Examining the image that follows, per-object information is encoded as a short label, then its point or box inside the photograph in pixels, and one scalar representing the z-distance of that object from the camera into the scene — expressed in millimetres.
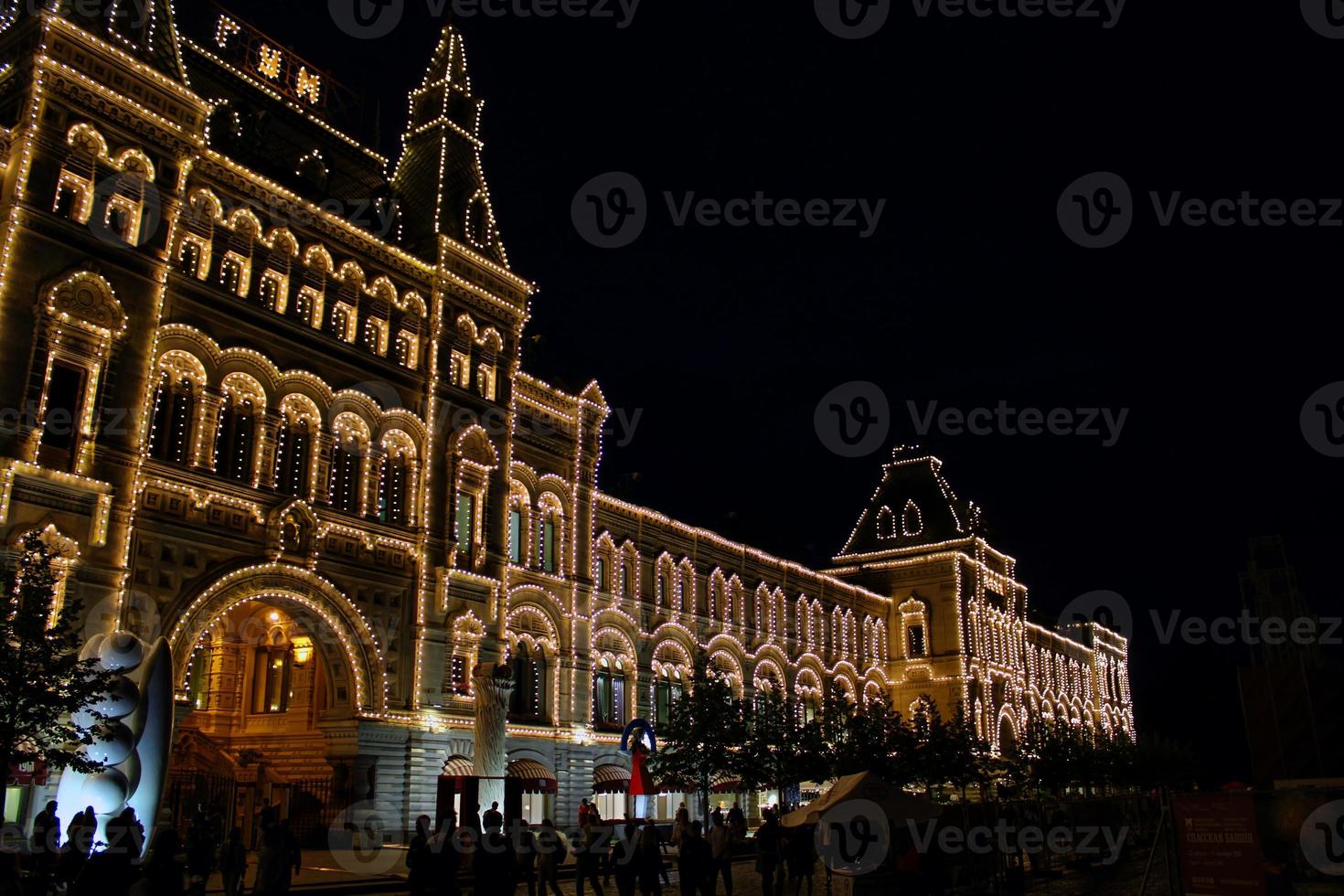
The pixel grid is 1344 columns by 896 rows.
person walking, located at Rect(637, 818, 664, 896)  20500
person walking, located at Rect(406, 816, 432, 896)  16781
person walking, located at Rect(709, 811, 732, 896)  23125
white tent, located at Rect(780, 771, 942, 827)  19750
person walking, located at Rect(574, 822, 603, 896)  22547
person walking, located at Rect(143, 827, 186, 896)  13547
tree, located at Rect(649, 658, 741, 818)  42031
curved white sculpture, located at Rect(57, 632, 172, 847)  22078
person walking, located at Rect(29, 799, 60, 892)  18203
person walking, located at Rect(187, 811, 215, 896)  21734
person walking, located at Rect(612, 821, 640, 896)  20859
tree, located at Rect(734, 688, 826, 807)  43750
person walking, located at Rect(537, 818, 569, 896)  22016
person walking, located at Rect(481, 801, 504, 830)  18203
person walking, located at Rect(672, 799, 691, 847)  22050
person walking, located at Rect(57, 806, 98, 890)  15875
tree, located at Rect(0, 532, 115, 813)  21203
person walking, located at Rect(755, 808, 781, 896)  22125
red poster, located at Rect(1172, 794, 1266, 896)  15383
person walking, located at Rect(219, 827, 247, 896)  20781
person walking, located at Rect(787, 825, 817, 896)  23625
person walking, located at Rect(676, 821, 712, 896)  20688
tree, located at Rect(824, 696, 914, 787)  48250
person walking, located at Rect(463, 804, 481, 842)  27294
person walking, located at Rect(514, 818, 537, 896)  20562
